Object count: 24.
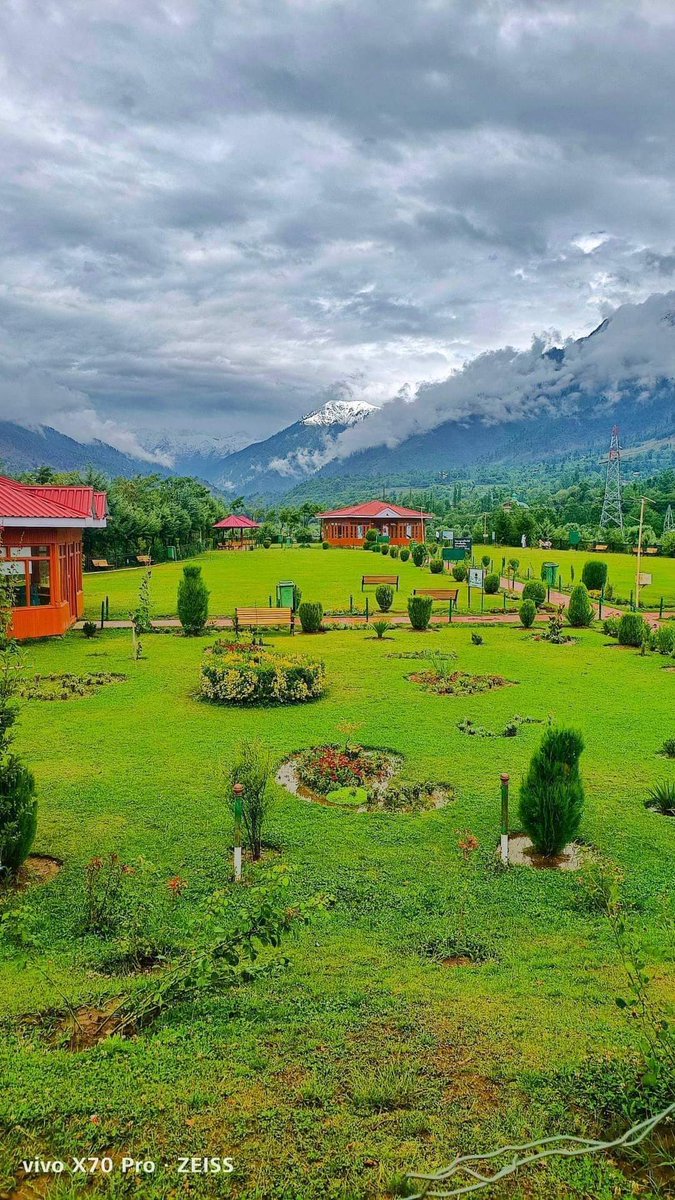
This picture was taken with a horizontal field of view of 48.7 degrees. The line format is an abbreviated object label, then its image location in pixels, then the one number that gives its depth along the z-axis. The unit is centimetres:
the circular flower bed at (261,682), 1404
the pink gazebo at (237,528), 6619
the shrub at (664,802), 877
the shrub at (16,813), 680
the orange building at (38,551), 1954
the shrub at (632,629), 2027
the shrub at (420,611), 2267
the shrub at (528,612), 2380
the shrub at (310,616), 2217
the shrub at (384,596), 2612
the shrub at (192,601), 2147
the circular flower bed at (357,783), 910
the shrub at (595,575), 2988
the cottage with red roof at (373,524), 6619
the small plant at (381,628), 2134
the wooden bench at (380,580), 3173
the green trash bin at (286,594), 2619
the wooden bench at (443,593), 2666
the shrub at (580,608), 2359
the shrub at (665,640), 1920
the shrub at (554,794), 764
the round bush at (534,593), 2812
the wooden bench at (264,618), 2198
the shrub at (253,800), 757
